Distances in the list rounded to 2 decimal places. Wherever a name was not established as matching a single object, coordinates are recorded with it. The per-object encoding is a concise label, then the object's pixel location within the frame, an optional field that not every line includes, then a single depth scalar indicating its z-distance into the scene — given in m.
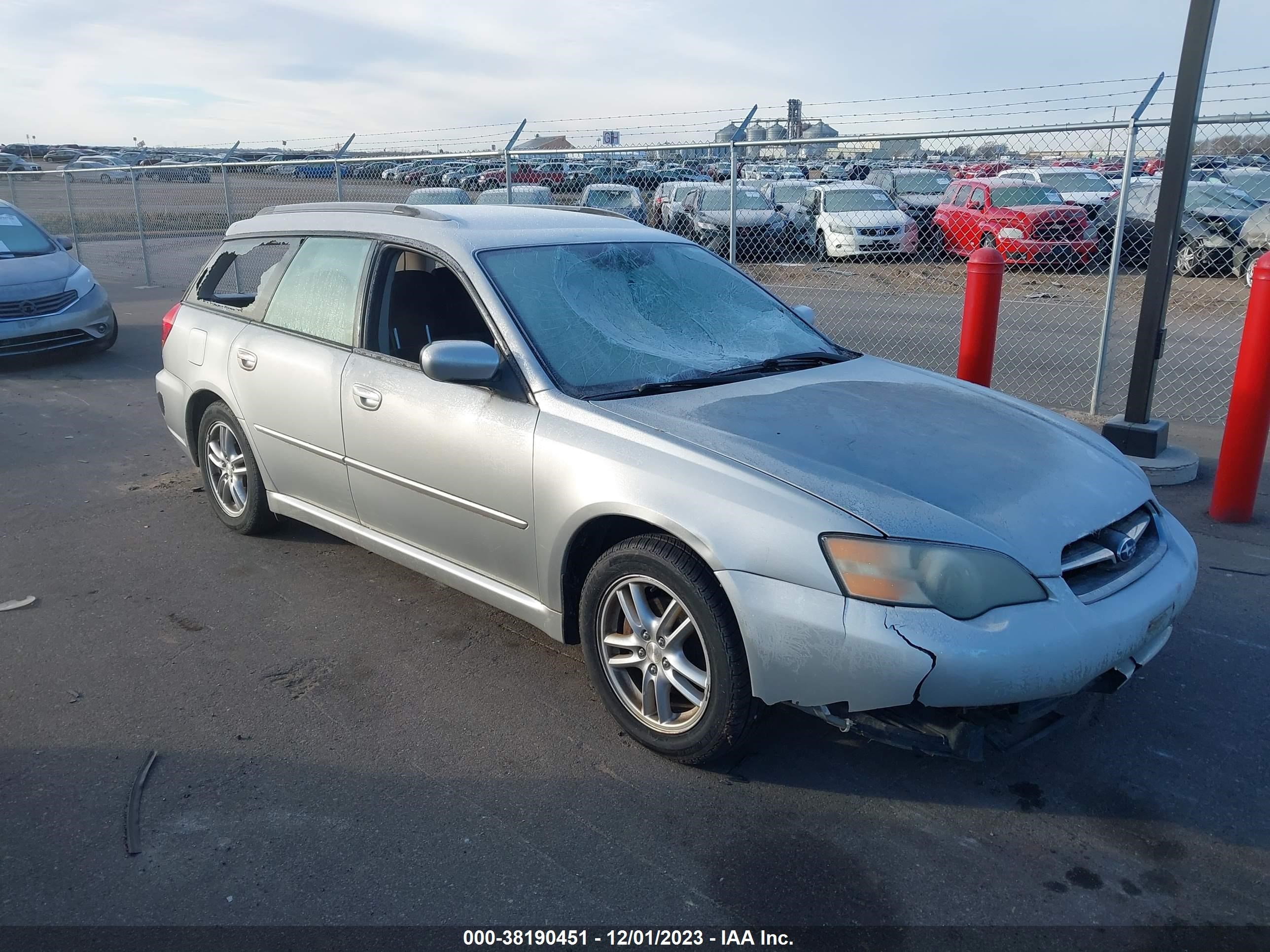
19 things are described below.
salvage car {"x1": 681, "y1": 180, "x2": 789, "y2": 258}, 11.79
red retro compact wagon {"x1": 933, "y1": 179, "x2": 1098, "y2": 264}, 12.56
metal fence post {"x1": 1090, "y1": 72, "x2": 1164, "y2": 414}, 6.91
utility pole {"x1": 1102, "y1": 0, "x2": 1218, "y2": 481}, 5.88
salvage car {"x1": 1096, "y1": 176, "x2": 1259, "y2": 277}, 10.89
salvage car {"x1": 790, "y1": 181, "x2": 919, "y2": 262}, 13.02
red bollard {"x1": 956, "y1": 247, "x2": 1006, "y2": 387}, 6.68
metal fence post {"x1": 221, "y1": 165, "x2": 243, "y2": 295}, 14.05
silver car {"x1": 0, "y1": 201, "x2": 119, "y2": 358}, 9.84
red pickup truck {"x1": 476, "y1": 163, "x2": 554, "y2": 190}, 12.09
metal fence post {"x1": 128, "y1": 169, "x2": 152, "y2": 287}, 15.62
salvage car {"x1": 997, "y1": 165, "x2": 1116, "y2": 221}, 12.53
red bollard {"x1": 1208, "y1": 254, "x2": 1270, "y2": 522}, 5.08
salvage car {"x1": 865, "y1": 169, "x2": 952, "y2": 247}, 12.95
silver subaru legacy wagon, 2.79
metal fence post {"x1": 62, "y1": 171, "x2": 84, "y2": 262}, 17.64
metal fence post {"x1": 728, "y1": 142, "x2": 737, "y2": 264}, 8.66
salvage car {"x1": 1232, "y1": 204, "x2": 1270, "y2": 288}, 11.27
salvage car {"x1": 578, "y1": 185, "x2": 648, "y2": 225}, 11.53
